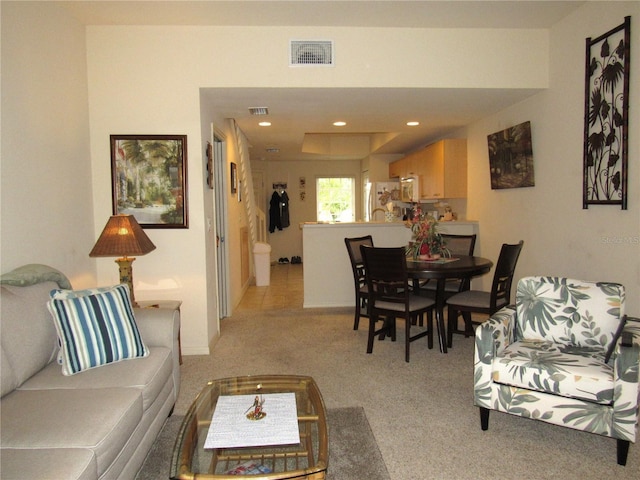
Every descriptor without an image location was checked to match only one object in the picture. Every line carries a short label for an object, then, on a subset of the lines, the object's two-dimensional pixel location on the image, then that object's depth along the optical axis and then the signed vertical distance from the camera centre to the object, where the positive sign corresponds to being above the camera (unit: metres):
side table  3.29 -0.62
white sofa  1.49 -0.73
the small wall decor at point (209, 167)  3.88 +0.49
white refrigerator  7.94 +0.41
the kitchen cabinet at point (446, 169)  5.50 +0.63
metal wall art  2.83 +0.66
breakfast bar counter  5.30 -0.48
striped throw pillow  2.14 -0.53
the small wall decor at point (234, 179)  5.25 +0.52
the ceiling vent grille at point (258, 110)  4.30 +1.10
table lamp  2.94 -0.11
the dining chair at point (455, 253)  4.15 -0.38
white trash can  6.78 -0.64
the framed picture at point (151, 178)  3.56 +0.36
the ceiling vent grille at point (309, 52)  3.54 +1.35
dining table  3.49 -0.43
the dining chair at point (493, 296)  3.43 -0.66
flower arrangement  3.99 -0.20
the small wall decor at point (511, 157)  4.02 +0.58
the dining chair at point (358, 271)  4.14 -0.50
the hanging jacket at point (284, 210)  9.46 +0.22
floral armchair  2.05 -0.75
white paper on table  1.67 -0.82
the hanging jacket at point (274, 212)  9.43 +0.18
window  9.86 +0.44
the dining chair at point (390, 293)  3.42 -0.61
